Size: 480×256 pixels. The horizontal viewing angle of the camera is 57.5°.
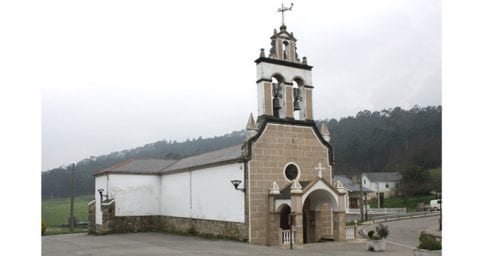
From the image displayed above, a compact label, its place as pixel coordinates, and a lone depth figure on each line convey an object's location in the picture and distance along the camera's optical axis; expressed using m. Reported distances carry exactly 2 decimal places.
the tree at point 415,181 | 49.81
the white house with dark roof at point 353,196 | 50.72
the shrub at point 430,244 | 12.98
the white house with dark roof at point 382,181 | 62.81
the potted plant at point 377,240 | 15.18
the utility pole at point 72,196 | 31.17
